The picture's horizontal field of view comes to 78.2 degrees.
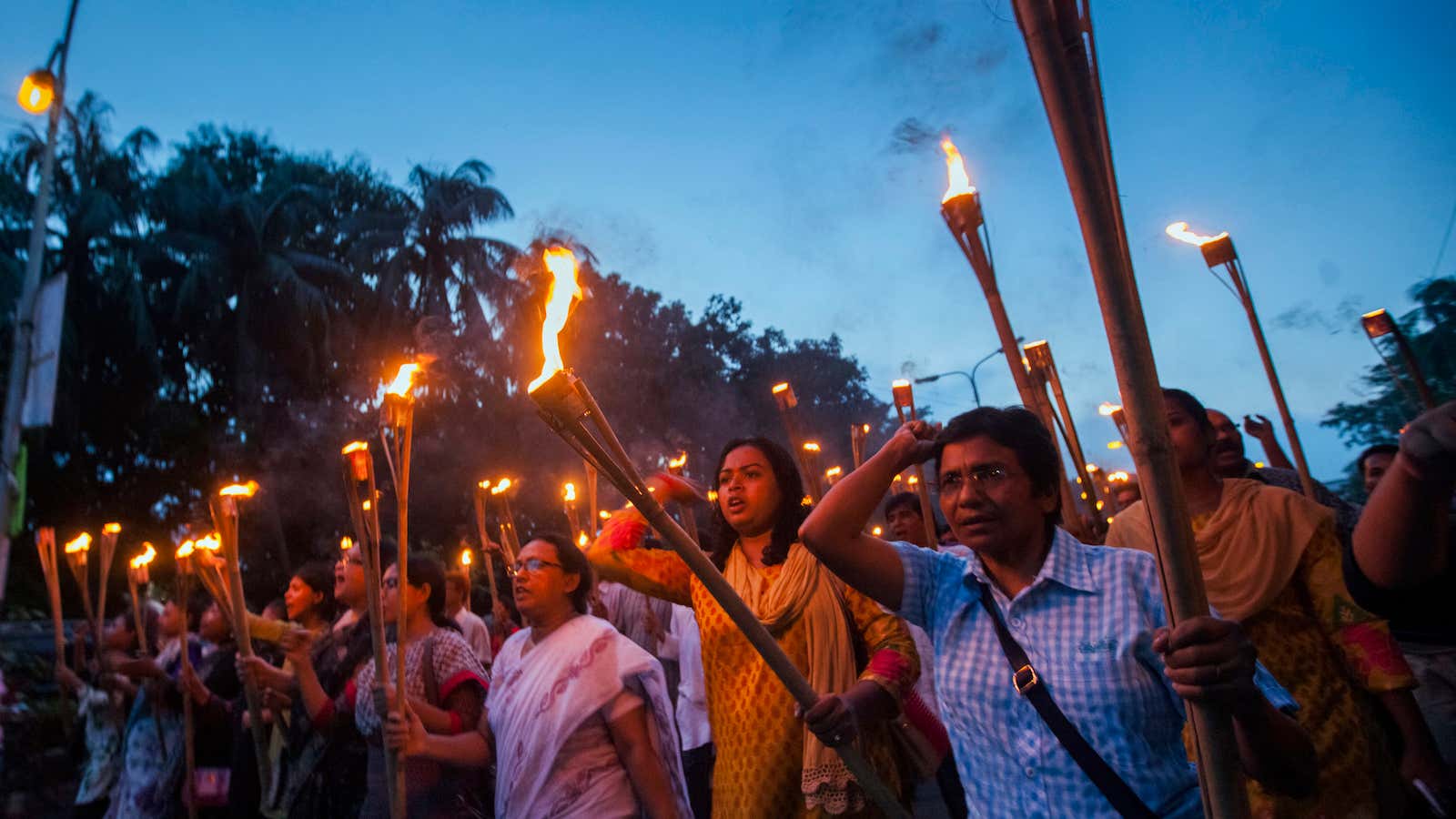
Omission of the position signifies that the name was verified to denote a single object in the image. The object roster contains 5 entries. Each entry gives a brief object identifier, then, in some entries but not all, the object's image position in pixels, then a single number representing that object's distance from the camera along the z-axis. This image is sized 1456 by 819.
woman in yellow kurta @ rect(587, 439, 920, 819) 2.84
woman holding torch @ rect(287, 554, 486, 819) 3.82
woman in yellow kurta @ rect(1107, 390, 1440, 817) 2.59
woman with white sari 3.36
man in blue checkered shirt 1.85
